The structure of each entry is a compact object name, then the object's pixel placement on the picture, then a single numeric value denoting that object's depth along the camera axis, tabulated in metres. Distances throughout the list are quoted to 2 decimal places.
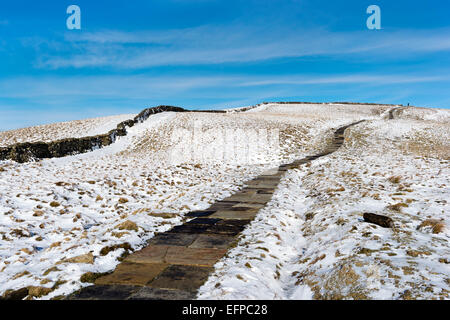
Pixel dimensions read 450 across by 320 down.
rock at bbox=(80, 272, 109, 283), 4.67
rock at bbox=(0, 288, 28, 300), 4.20
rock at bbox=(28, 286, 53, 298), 4.23
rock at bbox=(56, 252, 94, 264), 5.27
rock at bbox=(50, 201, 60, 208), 9.91
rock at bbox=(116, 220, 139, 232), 7.09
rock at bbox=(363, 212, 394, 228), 6.29
